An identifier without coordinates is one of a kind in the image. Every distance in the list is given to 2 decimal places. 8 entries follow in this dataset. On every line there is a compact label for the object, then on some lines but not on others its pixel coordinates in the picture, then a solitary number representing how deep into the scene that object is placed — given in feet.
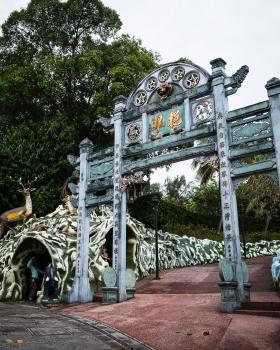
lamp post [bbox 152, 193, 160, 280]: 44.10
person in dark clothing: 34.71
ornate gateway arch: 25.55
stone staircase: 21.08
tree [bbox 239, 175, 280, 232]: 78.89
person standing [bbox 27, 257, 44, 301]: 39.99
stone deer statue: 53.98
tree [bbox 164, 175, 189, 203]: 130.11
